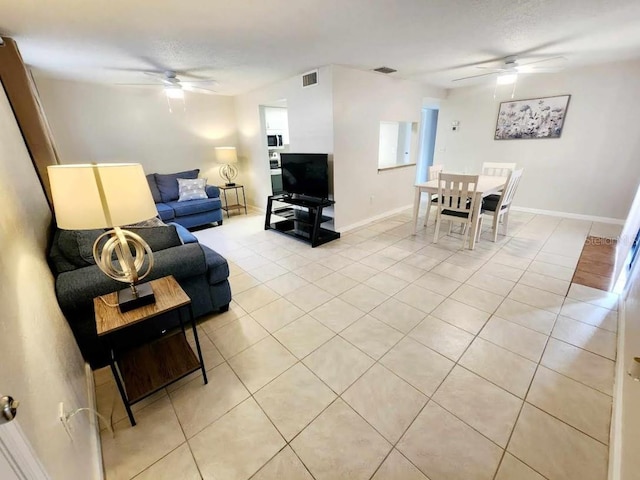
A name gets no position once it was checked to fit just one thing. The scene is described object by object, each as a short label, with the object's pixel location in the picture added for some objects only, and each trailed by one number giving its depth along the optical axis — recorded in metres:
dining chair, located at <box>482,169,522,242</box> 3.43
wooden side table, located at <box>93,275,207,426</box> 1.38
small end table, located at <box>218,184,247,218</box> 5.31
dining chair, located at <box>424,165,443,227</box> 4.23
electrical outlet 1.02
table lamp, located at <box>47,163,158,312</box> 1.16
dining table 3.28
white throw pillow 4.57
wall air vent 3.66
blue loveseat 4.29
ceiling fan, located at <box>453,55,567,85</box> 3.40
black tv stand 3.75
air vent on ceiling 3.73
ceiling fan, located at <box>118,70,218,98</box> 3.52
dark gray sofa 1.61
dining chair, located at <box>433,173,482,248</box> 3.24
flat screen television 3.78
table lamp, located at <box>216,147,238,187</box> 5.07
